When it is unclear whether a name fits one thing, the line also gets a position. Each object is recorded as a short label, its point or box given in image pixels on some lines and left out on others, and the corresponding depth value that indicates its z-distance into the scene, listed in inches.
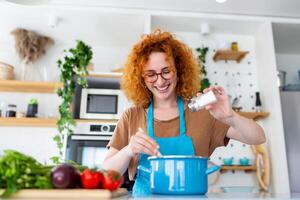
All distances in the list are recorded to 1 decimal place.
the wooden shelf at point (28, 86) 104.7
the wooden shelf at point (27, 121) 105.3
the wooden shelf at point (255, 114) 109.3
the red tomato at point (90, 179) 26.8
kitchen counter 27.4
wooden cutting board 24.8
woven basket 107.3
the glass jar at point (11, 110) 108.7
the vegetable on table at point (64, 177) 25.4
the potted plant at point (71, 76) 92.1
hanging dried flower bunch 114.9
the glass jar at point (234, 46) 119.1
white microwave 96.0
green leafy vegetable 25.1
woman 45.8
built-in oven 90.0
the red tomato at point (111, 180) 27.6
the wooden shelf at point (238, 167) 107.5
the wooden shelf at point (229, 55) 115.1
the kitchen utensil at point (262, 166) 106.3
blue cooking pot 30.4
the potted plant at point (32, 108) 110.2
